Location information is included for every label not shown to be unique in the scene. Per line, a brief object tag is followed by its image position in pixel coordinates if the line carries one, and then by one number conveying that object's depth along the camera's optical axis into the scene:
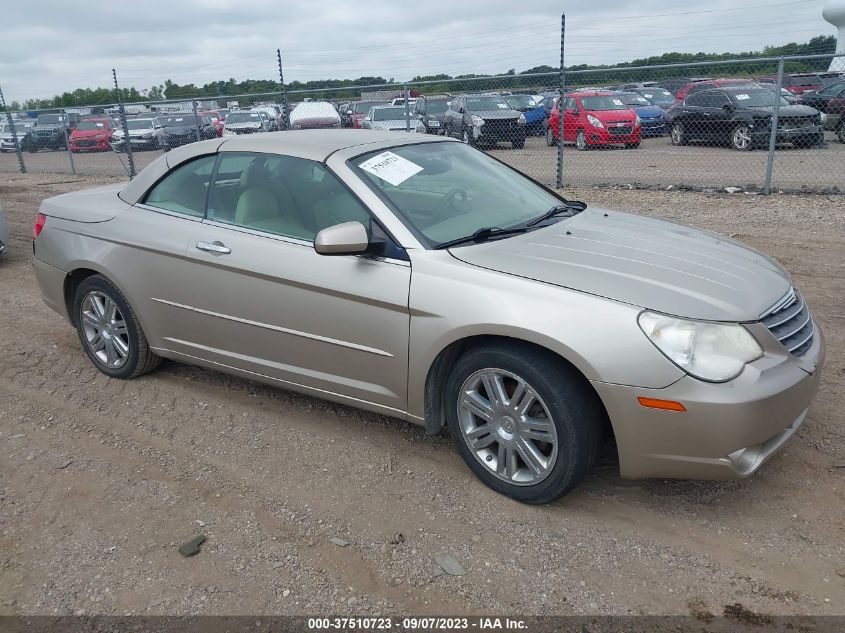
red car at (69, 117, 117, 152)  25.36
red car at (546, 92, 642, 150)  16.52
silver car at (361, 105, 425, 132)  16.12
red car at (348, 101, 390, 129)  19.56
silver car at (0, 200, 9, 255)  7.86
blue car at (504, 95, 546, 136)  17.36
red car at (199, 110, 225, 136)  22.50
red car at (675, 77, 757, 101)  14.53
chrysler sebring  2.79
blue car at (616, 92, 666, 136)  18.16
